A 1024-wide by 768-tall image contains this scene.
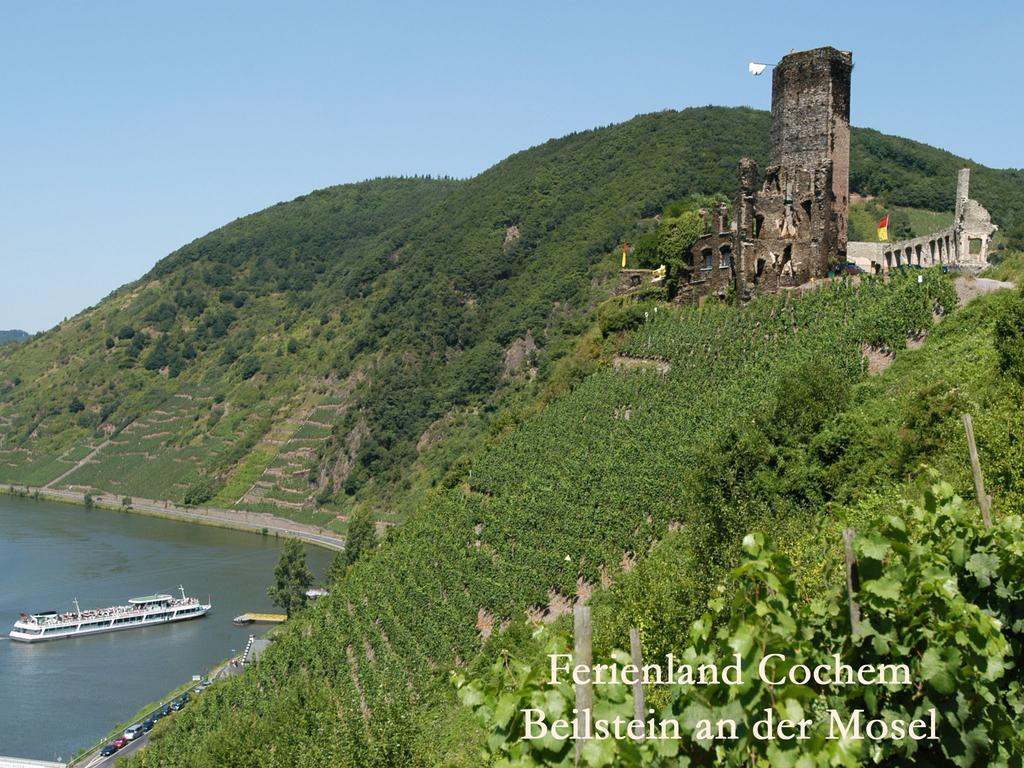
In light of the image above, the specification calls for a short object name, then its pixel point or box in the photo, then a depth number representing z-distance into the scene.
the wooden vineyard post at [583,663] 5.55
